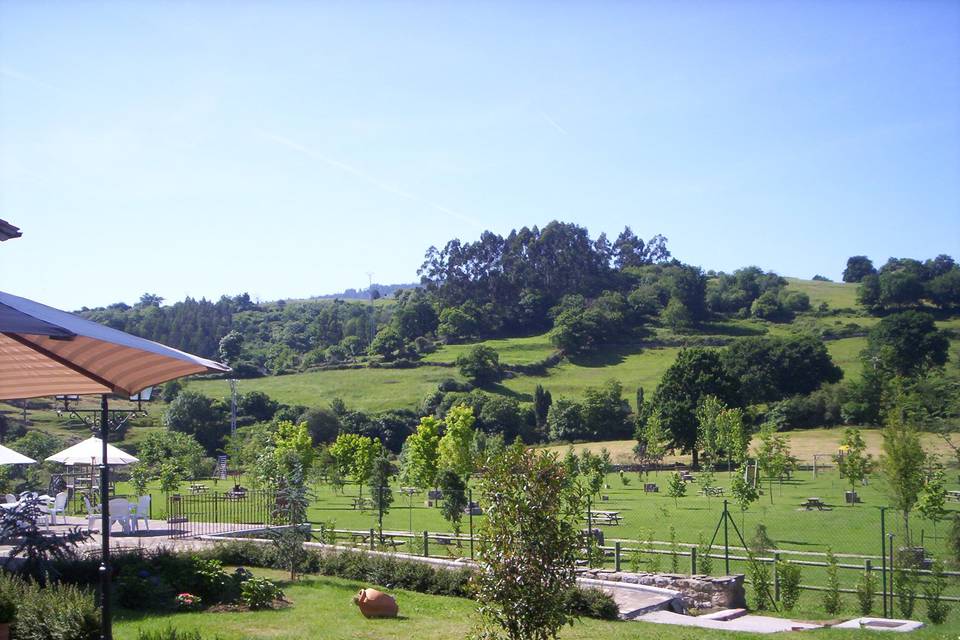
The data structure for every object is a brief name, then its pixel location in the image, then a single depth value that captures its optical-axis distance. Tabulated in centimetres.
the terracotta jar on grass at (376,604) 1112
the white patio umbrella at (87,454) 2026
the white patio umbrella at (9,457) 1714
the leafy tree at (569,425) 7019
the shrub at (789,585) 1388
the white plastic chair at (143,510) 2156
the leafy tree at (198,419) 6309
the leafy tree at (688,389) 5806
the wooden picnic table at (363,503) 3076
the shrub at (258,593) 1142
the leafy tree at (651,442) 5116
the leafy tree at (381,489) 2178
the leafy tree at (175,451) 4506
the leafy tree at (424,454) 3828
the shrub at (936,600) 1248
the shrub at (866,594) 1334
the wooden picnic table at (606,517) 2703
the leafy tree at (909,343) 7606
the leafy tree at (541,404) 7462
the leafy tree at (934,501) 1866
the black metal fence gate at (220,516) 2100
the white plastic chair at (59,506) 2219
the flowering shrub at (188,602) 1118
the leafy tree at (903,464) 1903
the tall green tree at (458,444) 3781
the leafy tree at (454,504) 2116
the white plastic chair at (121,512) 2028
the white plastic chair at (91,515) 2090
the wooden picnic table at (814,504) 3010
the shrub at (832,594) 1332
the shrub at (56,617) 779
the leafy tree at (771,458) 3475
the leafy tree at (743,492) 2442
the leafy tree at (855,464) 3234
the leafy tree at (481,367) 8625
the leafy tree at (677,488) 3161
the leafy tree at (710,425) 4769
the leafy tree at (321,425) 6594
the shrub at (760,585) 1421
